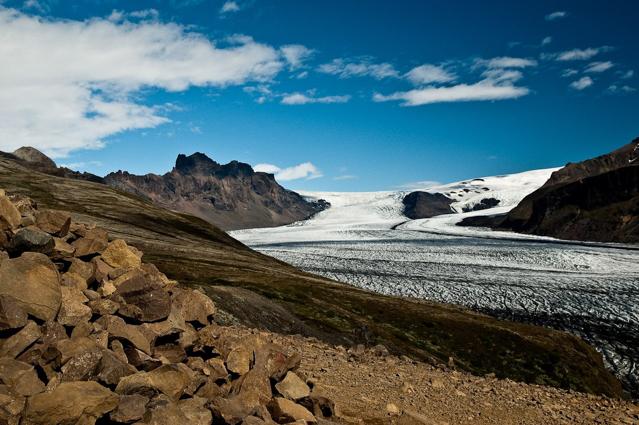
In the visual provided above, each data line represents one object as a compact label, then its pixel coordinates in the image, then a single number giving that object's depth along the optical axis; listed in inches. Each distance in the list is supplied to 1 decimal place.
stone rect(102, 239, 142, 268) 713.6
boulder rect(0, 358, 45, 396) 414.0
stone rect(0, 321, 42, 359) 446.9
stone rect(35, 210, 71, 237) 671.8
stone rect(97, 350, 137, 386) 448.1
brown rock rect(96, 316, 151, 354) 526.6
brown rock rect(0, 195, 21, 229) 595.8
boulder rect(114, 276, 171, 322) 599.5
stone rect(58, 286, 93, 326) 514.0
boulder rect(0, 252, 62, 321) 494.3
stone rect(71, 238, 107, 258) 671.8
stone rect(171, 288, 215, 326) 690.8
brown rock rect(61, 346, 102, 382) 441.7
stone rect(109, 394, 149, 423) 406.0
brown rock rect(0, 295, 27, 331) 458.0
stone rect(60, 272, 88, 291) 576.1
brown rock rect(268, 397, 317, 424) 514.6
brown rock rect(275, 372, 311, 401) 581.0
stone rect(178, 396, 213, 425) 438.6
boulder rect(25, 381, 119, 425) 393.1
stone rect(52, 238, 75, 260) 616.4
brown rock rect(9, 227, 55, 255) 581.6
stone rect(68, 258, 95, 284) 619.2
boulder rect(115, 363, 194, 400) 443.4
